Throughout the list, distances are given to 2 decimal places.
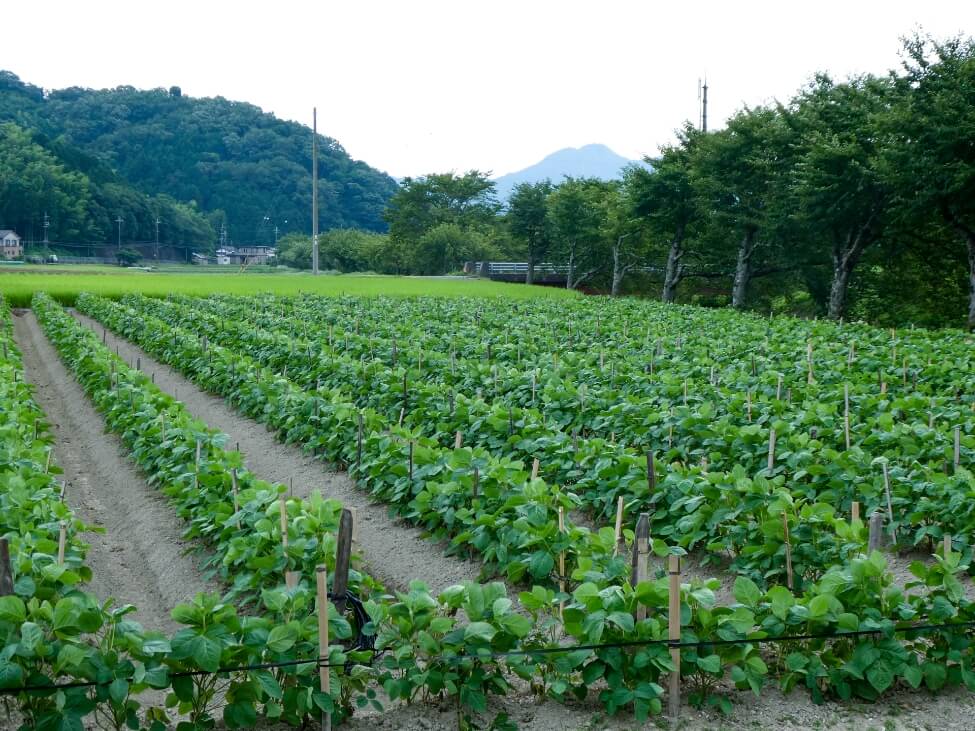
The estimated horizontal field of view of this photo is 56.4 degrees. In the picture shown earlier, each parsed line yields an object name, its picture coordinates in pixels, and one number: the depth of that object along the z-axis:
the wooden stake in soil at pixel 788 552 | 6.39
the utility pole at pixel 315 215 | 57.83
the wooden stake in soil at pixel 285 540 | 5.48
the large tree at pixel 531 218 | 66.00
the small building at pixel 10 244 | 85.66
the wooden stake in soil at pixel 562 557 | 6.34
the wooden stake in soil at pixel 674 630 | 4.80
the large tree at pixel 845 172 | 30.28
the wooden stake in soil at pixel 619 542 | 6.16
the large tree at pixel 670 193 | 44.56
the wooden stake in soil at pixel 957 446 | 8.31
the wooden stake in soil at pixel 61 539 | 5.38
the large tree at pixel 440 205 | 94.38
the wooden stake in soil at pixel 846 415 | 9.43
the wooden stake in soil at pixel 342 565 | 5.44
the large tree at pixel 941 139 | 26.38
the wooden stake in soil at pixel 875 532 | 5.57
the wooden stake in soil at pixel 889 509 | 7.56
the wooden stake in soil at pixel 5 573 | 4.74
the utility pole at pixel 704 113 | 48.62
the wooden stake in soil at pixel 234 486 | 7.34
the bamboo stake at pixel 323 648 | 4.68
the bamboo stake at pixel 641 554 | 5.04
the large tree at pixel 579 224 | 57.69
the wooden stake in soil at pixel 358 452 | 9.99
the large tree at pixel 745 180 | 38.00
